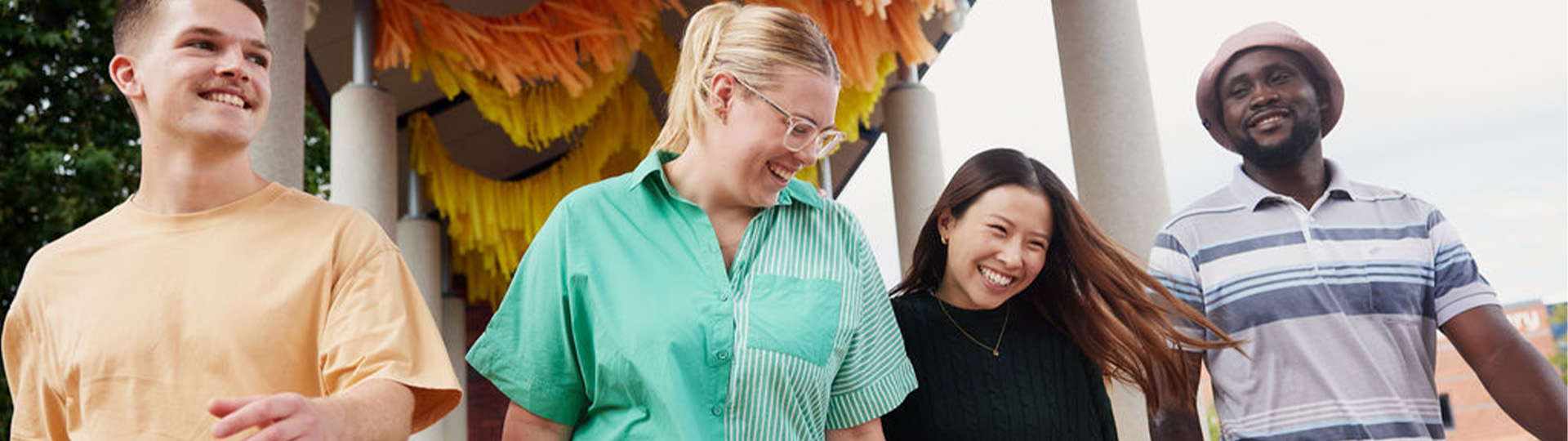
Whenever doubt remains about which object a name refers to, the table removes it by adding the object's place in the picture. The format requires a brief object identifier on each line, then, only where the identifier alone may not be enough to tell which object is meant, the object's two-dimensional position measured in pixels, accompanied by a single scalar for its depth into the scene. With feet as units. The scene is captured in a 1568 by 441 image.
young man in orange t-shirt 4.48
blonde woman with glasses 5.02
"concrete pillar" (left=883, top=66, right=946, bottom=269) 16.71
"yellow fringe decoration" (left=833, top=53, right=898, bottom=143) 12.28
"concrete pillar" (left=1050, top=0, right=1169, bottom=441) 8.85
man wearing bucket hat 5.94
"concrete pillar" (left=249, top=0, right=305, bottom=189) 9.45
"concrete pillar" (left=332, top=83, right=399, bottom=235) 14.96
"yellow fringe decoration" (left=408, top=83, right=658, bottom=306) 17.49
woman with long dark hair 6.53
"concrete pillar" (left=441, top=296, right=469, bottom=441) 26.61
